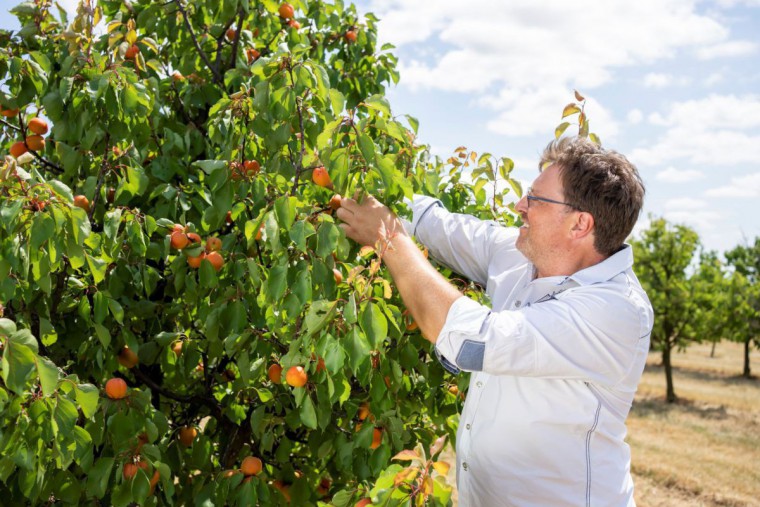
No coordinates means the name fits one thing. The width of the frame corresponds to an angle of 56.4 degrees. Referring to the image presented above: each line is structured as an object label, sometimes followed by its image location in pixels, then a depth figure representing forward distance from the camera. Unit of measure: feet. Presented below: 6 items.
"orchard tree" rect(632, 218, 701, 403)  65.98
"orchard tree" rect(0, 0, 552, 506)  7.39
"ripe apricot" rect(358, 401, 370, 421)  9.61
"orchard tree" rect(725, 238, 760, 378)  82.33
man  6.55
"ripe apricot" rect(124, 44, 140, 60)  11.44
